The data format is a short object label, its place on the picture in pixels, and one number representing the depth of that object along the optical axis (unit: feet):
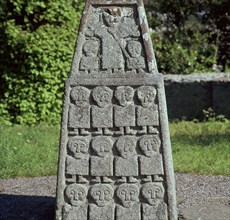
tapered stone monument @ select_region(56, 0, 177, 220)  13.96
